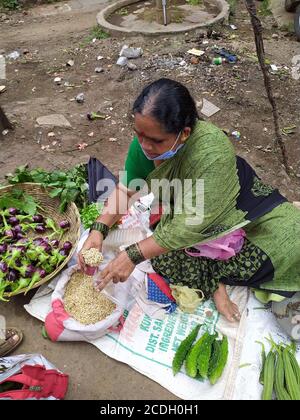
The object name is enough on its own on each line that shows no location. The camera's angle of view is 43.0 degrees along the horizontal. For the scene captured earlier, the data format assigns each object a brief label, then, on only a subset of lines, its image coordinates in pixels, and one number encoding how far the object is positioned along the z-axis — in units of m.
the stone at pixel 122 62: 5.32
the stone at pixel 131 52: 5.42
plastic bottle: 5.14
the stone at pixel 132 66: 5.19
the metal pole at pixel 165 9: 6.12
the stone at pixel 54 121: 4.48
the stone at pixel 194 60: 5.20
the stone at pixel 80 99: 4.82
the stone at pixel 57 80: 5.25
